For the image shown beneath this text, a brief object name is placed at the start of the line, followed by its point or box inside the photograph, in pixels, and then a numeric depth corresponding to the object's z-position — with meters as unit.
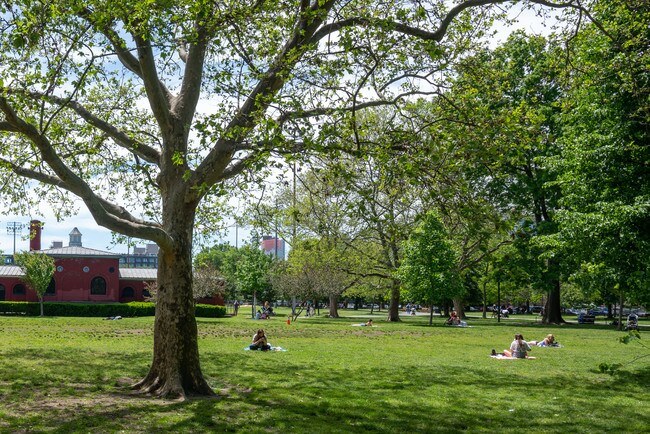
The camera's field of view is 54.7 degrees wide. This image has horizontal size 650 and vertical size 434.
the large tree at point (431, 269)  37.31
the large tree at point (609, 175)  16.44
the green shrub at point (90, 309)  44.75
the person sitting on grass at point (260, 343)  20.03
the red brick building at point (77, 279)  53.62
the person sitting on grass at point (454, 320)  39.56
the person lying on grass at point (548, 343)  23.45
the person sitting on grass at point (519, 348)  19.23
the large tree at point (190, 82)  9.63
